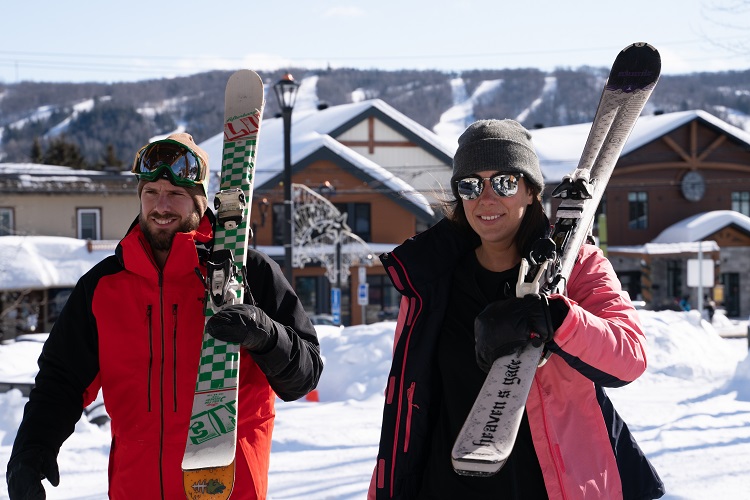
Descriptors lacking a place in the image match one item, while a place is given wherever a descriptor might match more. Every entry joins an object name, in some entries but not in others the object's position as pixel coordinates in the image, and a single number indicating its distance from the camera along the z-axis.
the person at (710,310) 23.72
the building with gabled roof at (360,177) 26.64
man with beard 2.50
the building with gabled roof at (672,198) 30.38
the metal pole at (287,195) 12.45
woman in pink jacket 2.02
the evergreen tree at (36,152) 56.18
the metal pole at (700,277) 20.06
